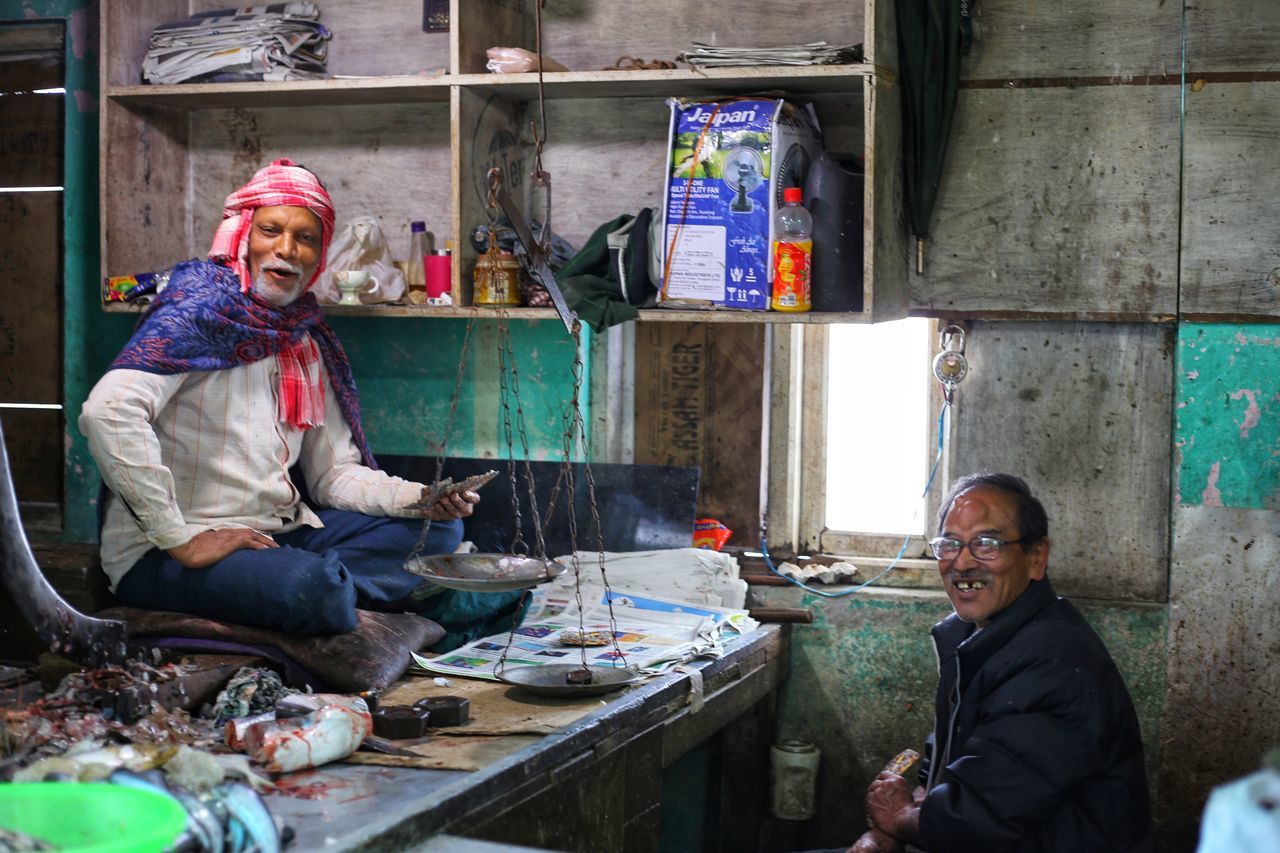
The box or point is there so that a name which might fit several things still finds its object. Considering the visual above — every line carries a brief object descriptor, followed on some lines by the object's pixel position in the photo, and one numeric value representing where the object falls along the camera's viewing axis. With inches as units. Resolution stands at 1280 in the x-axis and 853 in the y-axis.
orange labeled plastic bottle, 140.2
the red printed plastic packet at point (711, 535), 162.7
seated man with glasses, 102.9
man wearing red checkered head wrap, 124.6
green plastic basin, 71.2
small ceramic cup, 155.4
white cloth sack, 158.7
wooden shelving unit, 144.3
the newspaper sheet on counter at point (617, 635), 130.4
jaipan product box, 141.0
